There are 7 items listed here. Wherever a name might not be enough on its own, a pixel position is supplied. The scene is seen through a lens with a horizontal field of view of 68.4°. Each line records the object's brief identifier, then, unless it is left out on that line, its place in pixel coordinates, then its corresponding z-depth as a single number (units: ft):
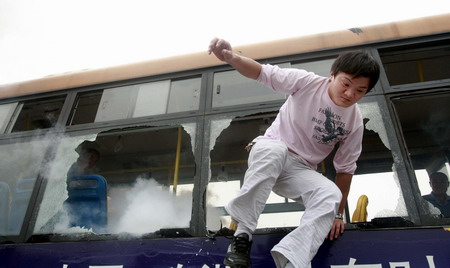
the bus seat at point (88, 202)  7.58
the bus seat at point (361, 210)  6.30
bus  5.73
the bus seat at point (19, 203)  7.46
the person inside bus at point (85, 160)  8.10
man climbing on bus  4.50
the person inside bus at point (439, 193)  6.66
